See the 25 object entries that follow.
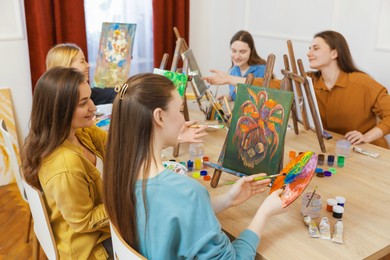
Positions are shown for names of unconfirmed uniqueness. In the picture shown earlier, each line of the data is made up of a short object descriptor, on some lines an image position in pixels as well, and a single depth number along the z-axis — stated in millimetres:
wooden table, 1222
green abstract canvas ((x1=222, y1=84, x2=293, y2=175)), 1569
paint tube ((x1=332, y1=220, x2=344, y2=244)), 1259
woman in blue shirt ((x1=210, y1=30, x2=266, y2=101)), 3273
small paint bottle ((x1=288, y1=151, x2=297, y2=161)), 1944
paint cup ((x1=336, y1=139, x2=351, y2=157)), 1993
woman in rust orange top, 2451
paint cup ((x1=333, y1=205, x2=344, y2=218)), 1394
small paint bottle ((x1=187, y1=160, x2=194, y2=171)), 1847
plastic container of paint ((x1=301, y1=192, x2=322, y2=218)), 1416
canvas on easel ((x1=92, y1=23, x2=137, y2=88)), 3043
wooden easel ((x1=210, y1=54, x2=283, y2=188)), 1726
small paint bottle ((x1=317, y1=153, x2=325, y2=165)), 1886
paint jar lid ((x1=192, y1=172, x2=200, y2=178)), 1767
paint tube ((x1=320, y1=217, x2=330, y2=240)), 1286
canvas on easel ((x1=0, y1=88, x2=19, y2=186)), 3299
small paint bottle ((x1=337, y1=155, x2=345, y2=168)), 1842
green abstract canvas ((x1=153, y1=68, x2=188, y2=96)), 1997
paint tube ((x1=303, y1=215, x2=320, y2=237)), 1299
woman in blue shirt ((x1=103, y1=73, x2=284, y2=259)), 1069
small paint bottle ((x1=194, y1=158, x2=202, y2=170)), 1857
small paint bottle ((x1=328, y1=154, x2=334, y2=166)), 1858
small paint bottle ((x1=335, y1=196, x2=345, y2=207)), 1466
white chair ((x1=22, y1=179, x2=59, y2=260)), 1406
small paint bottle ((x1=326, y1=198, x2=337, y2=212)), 1446
